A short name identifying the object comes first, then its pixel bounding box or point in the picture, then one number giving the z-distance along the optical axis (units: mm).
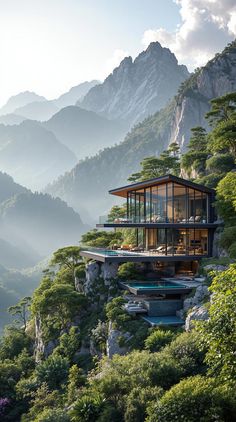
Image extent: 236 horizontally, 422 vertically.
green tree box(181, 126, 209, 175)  39250
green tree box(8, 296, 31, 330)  44656
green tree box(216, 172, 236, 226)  23992
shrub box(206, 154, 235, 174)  33666
